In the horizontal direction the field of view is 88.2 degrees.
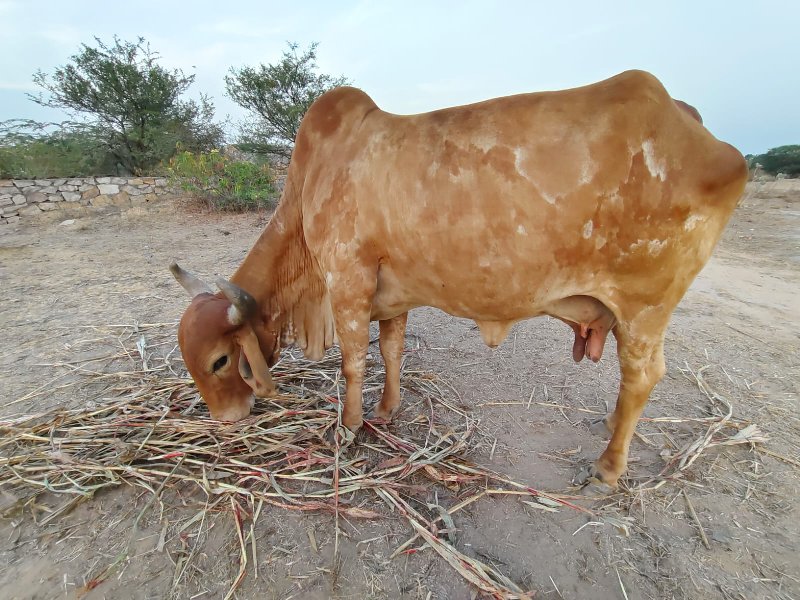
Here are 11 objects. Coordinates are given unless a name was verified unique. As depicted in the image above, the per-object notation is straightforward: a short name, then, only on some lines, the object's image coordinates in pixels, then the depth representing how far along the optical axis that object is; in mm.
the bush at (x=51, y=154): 10422
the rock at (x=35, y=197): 9672
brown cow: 1598
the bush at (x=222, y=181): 10102
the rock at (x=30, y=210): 9531
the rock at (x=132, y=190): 10734
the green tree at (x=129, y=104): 11688
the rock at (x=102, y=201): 10398
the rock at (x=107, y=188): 10508
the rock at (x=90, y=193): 10336
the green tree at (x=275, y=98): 12711
